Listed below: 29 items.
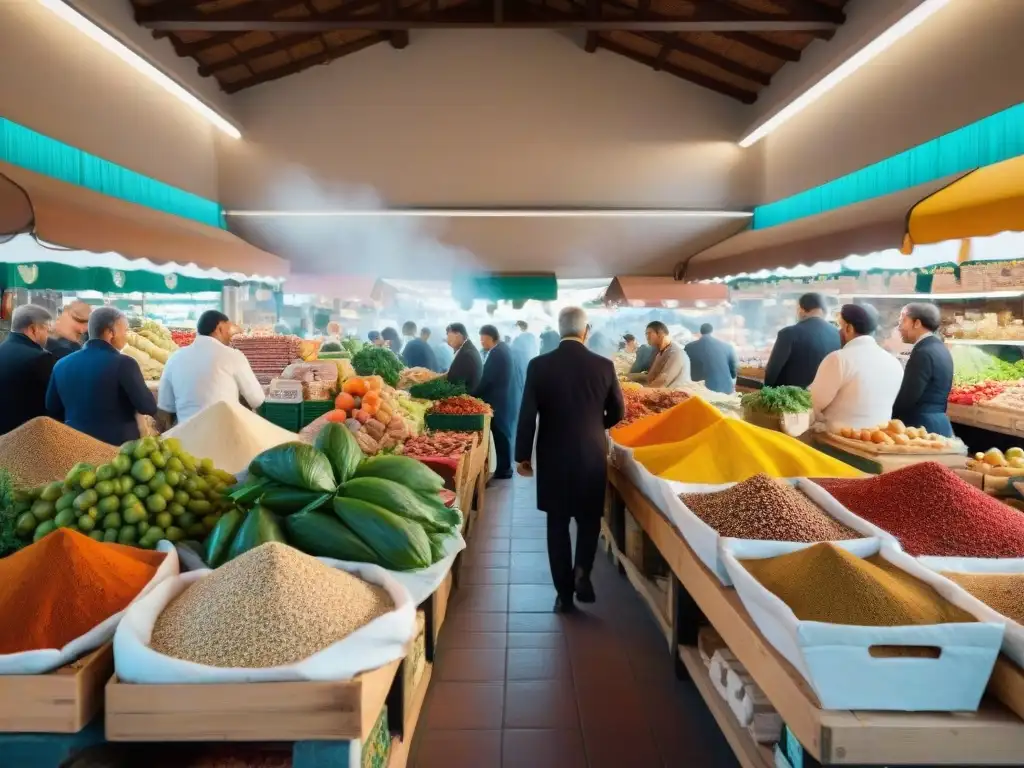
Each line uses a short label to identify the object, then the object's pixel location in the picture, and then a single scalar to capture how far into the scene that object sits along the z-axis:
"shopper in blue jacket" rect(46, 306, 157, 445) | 4.19
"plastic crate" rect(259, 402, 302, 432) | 4.53
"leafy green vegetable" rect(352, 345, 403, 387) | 5.44
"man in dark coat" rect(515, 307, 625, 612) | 3.95
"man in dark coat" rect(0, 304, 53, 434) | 4.43
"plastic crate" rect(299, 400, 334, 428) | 4.56
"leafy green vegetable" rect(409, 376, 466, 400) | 6.02
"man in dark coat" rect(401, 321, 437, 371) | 9.20
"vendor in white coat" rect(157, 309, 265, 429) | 4.53
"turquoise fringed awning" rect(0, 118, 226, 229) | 6.37
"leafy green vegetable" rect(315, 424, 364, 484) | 2.31
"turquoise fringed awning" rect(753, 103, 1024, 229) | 5.79
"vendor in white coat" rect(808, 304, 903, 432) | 4.47
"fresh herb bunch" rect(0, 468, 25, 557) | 1.94
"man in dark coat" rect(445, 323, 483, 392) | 7.38
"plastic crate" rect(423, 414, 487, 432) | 5.48
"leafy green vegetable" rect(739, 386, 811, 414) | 4.77
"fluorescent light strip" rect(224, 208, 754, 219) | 10.89
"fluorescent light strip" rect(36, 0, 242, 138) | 6.34
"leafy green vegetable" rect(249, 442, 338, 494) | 2.09
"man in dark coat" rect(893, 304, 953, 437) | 4.59
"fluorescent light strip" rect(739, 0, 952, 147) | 6.29
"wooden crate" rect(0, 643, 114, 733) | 1.40
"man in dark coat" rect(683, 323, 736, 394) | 8.44
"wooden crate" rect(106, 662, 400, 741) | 1.42
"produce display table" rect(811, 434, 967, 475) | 3.94
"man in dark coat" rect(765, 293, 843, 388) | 5.73
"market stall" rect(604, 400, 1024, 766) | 1.54
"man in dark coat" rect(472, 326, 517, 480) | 7.53
